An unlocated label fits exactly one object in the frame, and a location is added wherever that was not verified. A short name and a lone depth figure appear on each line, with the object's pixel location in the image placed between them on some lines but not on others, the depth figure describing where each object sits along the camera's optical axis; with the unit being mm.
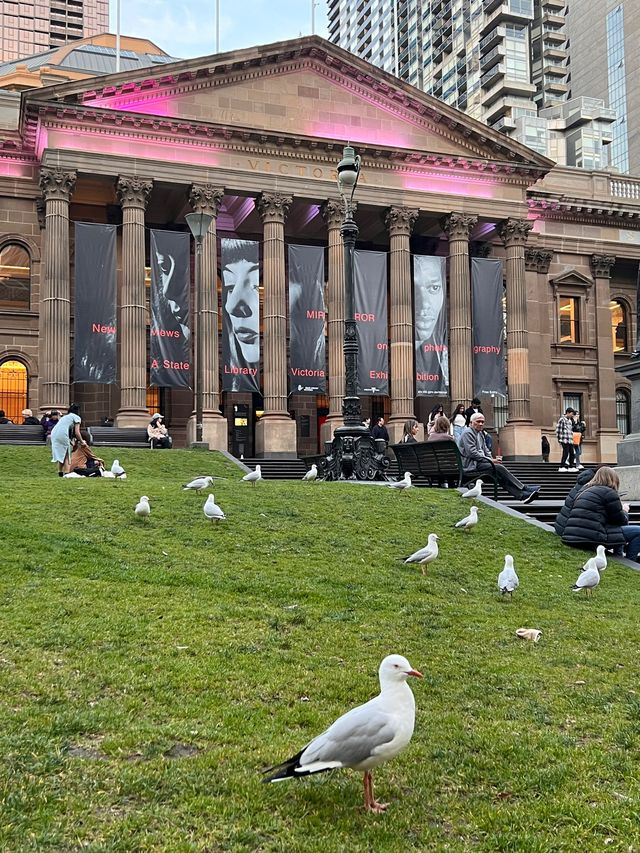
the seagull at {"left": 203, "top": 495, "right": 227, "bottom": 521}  12131
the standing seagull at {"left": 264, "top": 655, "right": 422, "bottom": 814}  4102
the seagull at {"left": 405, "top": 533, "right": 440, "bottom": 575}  10148
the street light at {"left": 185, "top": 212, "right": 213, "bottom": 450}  24484
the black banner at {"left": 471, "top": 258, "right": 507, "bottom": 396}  37938
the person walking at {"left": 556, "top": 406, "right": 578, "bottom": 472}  29688
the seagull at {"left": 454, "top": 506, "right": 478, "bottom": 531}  12734
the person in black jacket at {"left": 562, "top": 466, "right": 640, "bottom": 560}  12297
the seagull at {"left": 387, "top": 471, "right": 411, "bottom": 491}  16250
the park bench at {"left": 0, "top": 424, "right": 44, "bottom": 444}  28375
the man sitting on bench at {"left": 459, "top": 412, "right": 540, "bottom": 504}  16625
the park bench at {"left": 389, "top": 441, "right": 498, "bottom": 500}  17125
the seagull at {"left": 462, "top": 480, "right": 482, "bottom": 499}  15281
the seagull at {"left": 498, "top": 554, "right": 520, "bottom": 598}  9516
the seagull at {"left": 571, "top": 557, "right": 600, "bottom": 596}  9672
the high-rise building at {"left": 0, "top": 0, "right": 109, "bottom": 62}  117812
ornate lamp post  18078
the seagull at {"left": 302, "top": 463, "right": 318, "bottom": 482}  18533
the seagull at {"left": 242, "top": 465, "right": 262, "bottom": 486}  16766
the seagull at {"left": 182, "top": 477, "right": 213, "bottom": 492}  14703
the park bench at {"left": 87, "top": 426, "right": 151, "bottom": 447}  30478
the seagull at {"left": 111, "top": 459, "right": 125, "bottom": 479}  17594
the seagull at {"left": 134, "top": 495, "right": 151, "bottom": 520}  12156
